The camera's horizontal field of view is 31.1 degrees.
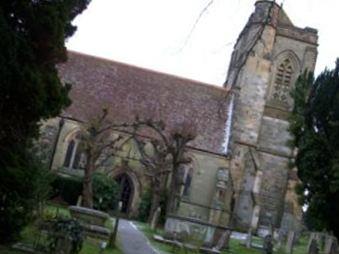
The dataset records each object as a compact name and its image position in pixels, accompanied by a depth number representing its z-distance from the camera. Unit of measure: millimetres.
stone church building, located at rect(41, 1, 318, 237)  33500
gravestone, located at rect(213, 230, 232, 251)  22295
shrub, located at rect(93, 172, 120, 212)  30406
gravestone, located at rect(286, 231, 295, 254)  25034
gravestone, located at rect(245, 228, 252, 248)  25953
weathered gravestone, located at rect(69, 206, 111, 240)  17891
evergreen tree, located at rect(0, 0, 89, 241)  10969
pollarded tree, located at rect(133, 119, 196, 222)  28094
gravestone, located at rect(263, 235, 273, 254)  22817
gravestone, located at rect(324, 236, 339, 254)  25891
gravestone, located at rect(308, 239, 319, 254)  23809
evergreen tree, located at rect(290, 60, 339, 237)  19812
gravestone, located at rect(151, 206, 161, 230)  25631
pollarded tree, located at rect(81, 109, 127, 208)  26859
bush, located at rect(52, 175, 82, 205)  30812
